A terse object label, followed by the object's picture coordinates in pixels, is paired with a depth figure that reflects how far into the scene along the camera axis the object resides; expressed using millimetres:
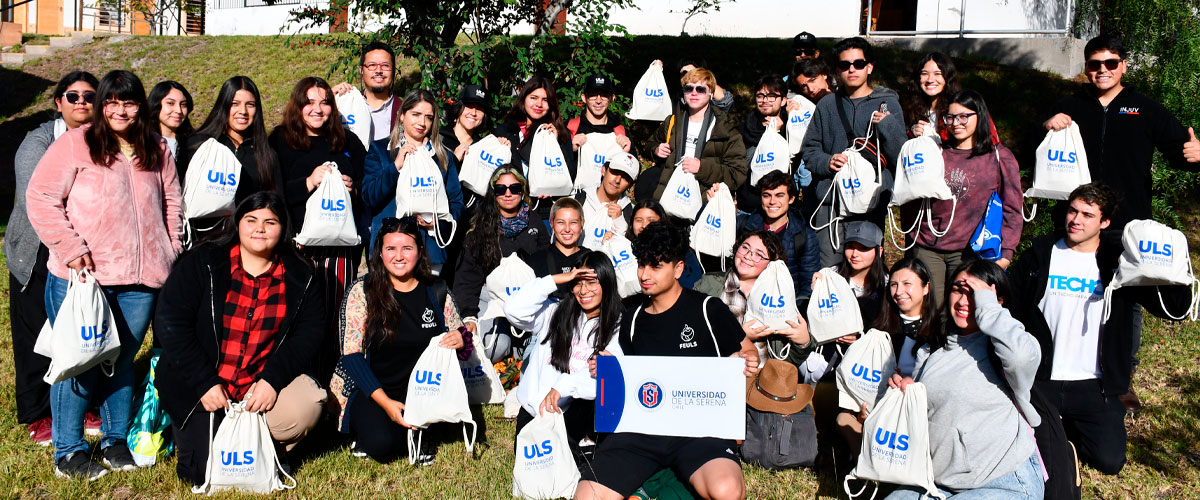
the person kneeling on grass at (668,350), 4254
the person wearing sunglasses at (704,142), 6395
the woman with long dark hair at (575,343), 4629
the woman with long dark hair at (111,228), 4387
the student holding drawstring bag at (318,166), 5281
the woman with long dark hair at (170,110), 5004
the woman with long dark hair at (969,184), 5480
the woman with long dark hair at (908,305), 4668
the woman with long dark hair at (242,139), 5059
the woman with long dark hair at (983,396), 3936
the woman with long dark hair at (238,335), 4449
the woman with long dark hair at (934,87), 5918
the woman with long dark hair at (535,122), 6438
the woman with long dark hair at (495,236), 6074
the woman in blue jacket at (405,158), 5680
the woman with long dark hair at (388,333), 4895
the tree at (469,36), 8031
